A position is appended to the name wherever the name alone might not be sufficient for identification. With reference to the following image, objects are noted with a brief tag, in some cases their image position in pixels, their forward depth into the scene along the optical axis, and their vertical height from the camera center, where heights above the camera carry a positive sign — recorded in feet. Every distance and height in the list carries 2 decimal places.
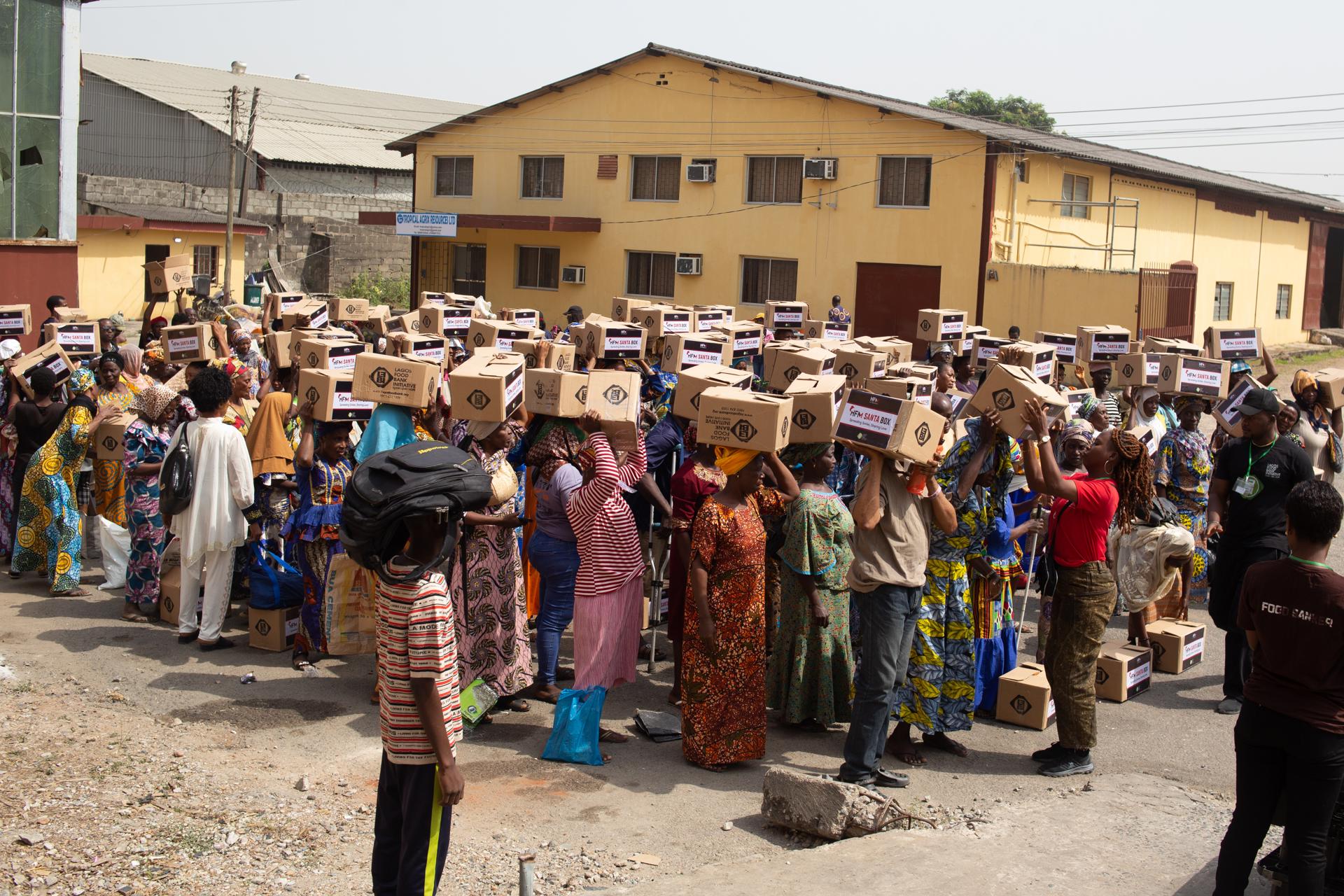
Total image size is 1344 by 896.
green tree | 230.73 +44.40
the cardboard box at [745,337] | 41.47 +0.14
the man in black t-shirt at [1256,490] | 24.06 -2.33
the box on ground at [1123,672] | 26.03 -6.31
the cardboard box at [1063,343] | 41.50 +0.45
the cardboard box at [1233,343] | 39.63 +0.67
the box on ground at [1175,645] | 28.12 -6.17
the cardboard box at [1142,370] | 33.40 -0.23
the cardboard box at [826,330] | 45.01 +0.55
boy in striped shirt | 13.69 -4.06
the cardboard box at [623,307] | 45.70 +1.04
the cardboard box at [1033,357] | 34.01 -0.06
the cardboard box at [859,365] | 31.96 -0.42
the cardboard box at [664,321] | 41.24 +0.57
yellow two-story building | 88.02 +10.60
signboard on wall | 104.17 +8.34
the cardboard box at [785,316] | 47.29 +1.04
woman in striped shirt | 22.63 -4.22
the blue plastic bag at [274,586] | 27.40 -5.62
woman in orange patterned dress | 21.30 -4.87
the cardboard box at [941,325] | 41.91 +0.85
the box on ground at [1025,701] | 24.29 -6.51
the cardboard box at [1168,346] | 38.60 +0.47
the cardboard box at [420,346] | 31.12 -0.48
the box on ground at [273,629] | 27.58 -6.58
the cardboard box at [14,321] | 38.73 -0.40
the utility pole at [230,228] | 105.09 +7.36
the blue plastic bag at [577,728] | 22.09 -6.74
